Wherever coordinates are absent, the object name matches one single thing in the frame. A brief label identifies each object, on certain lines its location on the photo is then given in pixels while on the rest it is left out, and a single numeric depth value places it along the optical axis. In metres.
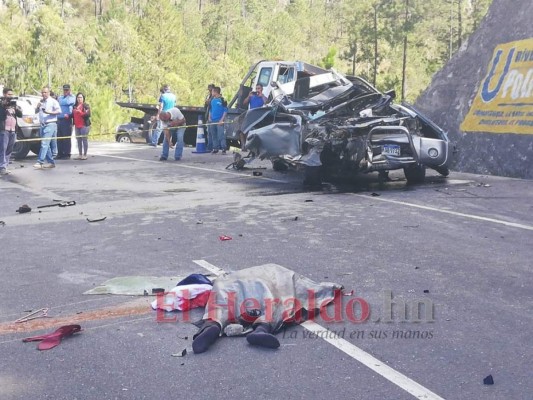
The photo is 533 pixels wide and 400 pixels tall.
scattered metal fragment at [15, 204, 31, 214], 10.02
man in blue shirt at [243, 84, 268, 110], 17.39
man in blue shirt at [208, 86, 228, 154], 19.31
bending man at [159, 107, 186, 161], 17.22
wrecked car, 11.62
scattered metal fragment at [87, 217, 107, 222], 9.15
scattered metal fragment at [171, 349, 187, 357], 4.34
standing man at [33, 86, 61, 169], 15.89
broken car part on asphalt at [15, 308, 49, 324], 5.06
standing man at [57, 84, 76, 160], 18.27
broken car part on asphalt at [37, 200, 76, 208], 10.55
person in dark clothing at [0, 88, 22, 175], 14.65
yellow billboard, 14.07
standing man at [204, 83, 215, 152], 19.41
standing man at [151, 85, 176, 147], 18.03
